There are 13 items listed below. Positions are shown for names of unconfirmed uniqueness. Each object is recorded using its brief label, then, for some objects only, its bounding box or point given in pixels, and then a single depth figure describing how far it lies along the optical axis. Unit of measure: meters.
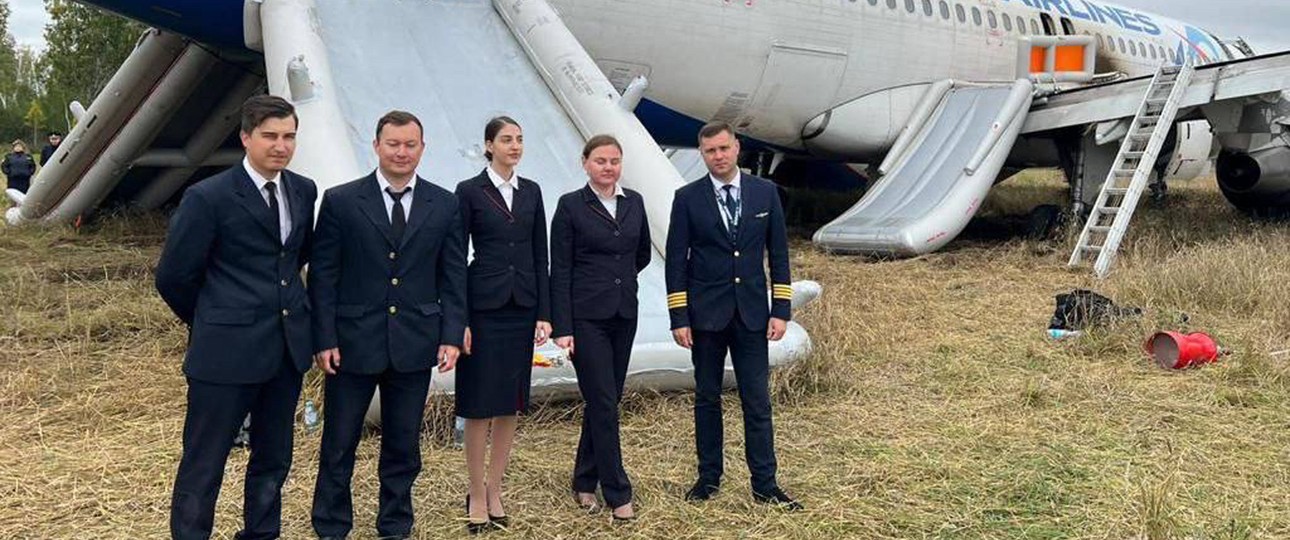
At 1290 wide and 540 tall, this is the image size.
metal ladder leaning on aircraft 9.52
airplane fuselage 9.24
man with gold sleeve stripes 3.80
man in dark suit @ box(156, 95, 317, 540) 2.92
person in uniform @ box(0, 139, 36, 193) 15.93
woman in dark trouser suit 3.66
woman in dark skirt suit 3.52
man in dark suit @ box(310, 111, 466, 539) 3.23
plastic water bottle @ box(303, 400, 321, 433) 4.66
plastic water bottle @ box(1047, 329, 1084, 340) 6.54
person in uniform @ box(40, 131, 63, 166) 14.97
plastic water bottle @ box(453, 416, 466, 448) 4.50
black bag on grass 6.62
